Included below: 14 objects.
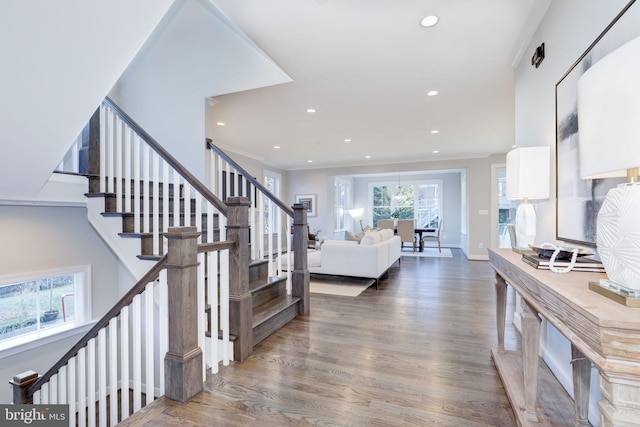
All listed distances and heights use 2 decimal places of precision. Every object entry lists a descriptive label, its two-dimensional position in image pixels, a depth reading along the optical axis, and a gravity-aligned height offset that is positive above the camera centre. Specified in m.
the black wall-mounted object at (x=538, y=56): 2.28 +1.21
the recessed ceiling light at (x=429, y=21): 2.29 +1.49
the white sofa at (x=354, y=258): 4.65 -0.73
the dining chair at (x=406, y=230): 8.22 -0.49
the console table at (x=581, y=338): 0.73 -0.37
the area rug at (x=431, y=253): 8.08 -1.16
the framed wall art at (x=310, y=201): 9.04 +0.35
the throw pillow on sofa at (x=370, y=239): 4.77 -0.43
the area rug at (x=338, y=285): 4.32 -1.15
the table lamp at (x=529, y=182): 1.99 +0.20
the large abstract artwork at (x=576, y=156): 1.30 +0.33
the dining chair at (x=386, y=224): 8.52 -0.33
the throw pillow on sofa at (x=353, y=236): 5.50 -0.45
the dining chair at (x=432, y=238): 8.47 -0.74
